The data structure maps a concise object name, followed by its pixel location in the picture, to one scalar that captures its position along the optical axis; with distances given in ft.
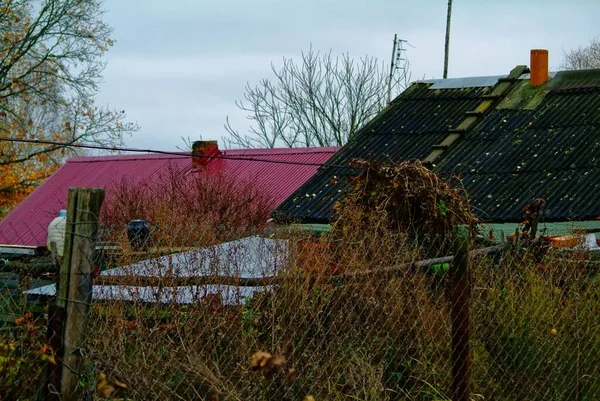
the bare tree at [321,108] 139.23
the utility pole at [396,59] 129.47
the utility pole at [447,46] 119.34
